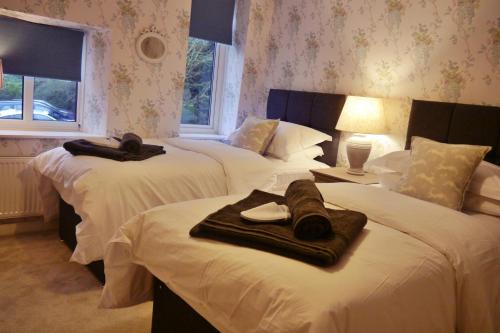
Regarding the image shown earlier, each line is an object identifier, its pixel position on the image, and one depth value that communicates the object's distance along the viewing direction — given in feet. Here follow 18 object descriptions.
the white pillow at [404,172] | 6.56
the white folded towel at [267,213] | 4.60
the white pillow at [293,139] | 10.59
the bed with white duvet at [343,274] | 3.40
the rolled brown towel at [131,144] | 8.51
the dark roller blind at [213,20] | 12.55
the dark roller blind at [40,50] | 9.78
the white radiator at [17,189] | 9.36
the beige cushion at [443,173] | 6.48
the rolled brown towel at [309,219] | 4.22
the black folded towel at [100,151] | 8.16
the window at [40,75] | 9.91
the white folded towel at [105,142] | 8.64
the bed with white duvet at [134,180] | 6.93
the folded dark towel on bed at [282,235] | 3.89
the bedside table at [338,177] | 8.87
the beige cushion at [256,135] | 10.55
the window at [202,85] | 13.38
